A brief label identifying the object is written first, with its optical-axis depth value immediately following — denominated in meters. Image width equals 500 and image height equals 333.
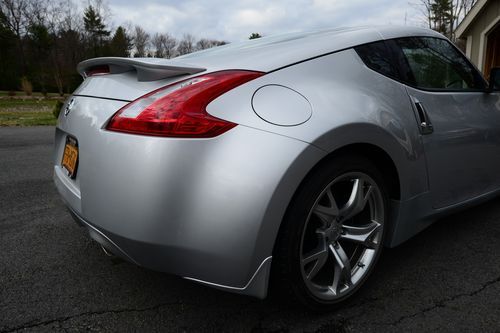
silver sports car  1.49
